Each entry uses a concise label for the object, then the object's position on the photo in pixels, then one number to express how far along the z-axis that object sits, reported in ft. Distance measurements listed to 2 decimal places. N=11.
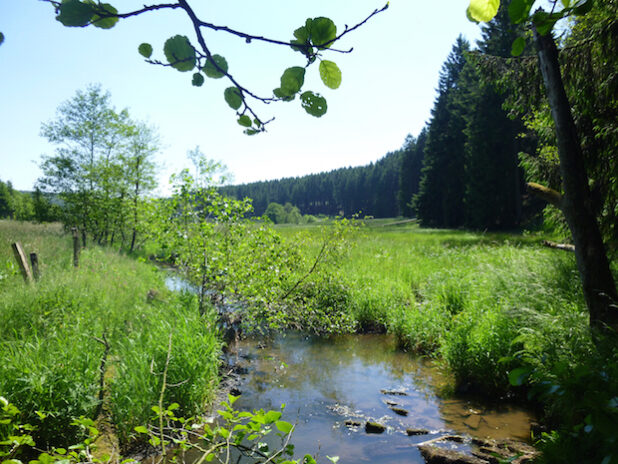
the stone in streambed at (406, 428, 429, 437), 16.93
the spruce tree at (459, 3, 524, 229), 92.12
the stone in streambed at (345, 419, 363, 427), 17.99
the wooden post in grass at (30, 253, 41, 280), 26.37
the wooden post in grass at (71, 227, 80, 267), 33.86
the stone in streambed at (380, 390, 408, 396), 20.71
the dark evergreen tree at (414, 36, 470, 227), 113.50
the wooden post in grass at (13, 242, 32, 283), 25.54
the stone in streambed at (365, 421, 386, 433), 17.43
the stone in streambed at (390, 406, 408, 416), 18.67
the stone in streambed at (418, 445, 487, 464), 14.24
